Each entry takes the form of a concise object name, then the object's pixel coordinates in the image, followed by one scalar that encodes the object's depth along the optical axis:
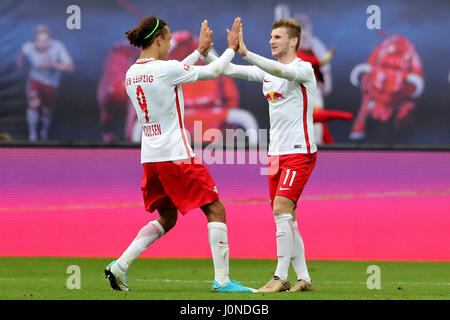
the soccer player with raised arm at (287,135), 14.36
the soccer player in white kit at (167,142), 13.56
